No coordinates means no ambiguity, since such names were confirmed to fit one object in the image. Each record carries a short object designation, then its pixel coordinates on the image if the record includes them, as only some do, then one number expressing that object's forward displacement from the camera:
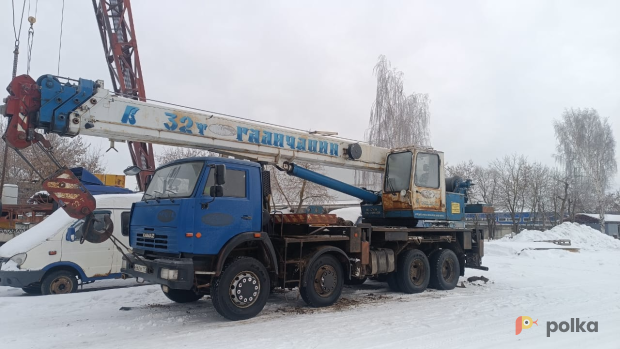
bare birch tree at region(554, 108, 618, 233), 40.75
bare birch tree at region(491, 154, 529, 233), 38.37
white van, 9.23
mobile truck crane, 6.57
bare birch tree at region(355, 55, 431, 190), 26.84
